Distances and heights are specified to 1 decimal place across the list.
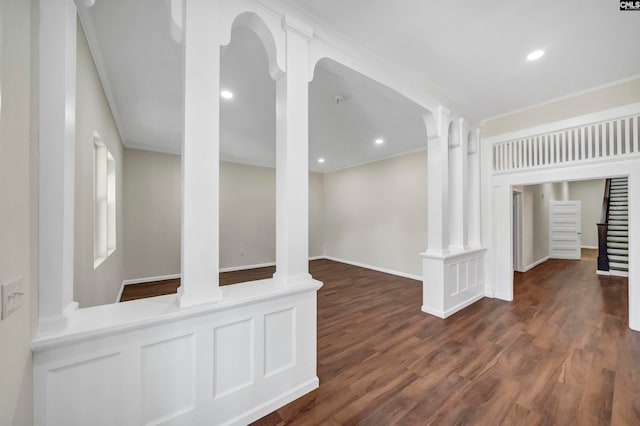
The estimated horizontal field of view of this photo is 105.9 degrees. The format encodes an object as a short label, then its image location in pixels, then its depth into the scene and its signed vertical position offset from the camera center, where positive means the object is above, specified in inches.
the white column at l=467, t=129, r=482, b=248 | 149.1 +12.6
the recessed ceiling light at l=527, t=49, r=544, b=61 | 89.8 +60.2
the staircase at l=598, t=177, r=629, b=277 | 202.5 -19.9
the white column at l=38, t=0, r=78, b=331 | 41.3 +9.0
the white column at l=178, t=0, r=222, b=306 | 53.9 +13.7
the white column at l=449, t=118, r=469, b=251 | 135.3 +13.3
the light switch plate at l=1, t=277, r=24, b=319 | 30.8 -11.1
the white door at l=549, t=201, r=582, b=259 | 270.1 -18.7
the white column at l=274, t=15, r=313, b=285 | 68.4 +15.8
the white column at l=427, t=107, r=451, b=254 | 124.1 +16.6
